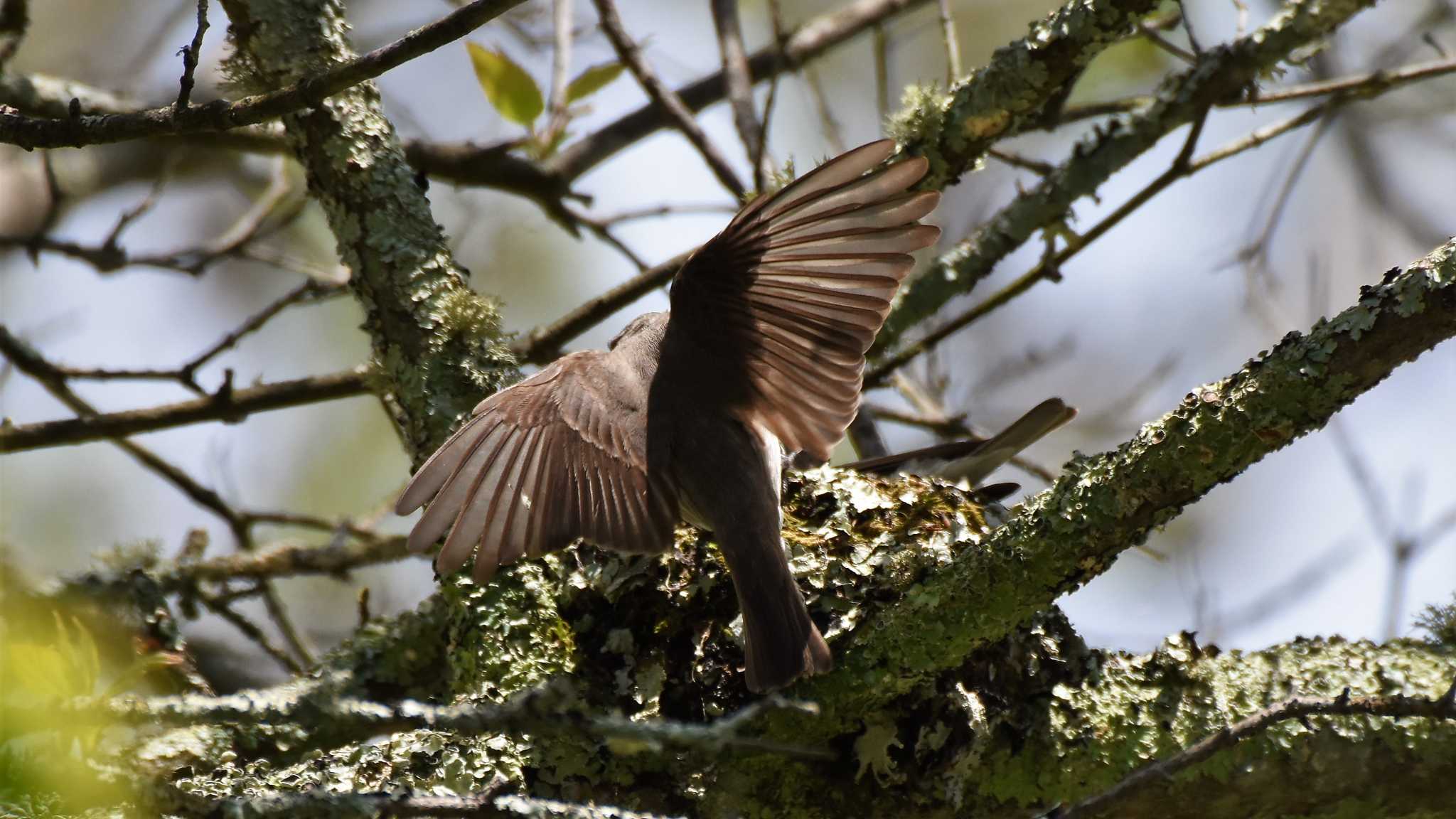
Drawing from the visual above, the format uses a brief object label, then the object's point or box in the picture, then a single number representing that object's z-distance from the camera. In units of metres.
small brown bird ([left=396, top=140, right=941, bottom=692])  5.34
